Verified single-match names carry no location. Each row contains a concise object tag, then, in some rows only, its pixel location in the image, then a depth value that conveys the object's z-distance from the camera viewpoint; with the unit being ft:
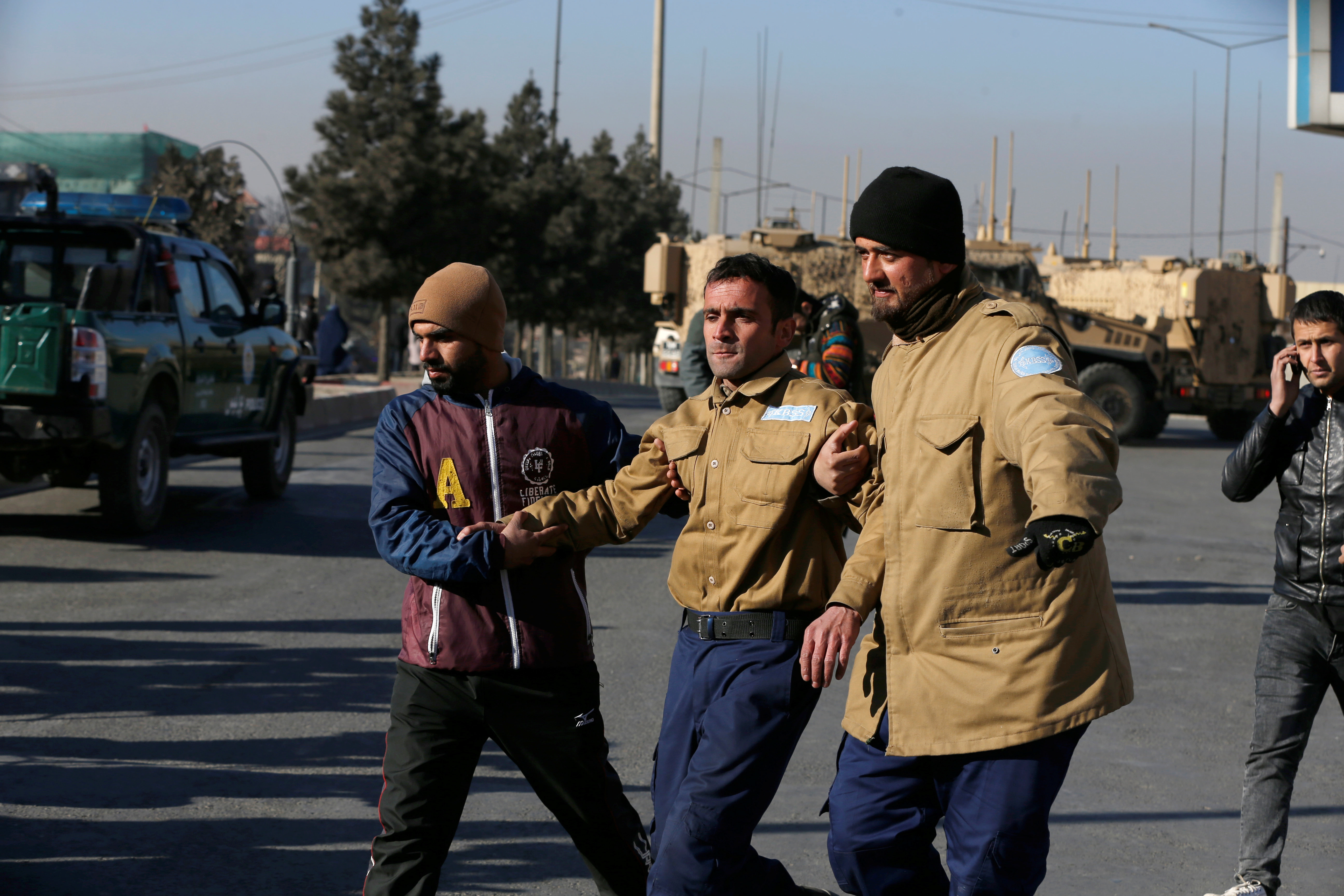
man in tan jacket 8.97
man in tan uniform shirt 10.30
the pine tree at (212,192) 112.27
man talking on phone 13.21
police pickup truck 30.32
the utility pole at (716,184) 172.76
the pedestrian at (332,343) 91.40
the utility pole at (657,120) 169.89
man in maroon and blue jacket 10.72
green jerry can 30.12
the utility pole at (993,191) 128.67
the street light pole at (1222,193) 159.94
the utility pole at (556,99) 152.87
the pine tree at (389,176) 115.85
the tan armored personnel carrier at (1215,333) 80.38
